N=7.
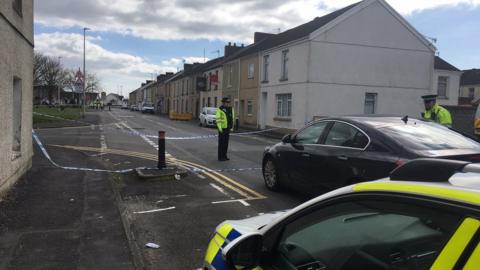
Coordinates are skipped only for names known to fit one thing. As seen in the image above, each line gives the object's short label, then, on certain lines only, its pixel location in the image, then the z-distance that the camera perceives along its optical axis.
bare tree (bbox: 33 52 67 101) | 82.69
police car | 1.62
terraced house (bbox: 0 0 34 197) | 7.47
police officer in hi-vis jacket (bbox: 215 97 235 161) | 13.65
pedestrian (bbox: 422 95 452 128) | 9.81
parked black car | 5.86
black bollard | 10.84
